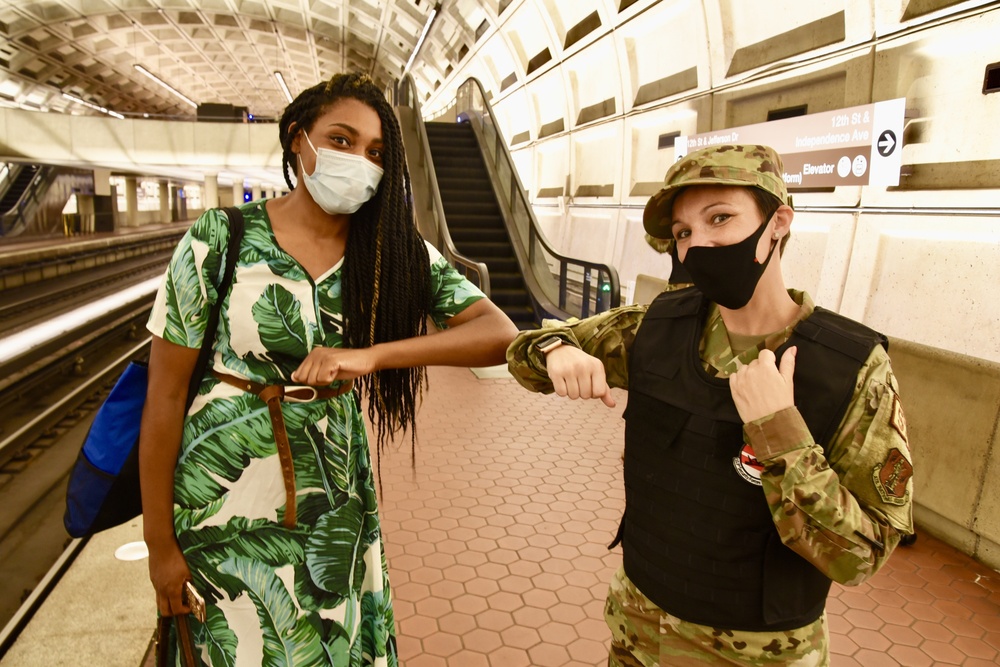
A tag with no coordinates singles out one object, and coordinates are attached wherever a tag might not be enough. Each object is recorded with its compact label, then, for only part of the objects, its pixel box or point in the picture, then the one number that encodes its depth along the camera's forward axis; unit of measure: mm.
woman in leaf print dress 1292
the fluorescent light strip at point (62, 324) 8995
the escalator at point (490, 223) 7996
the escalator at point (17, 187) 23172
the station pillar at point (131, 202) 32938
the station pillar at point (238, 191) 34406
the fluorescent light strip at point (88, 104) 29606
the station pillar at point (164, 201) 41375
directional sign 4195
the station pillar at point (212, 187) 26578
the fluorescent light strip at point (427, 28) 15414
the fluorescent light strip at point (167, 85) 27975
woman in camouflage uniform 1046
